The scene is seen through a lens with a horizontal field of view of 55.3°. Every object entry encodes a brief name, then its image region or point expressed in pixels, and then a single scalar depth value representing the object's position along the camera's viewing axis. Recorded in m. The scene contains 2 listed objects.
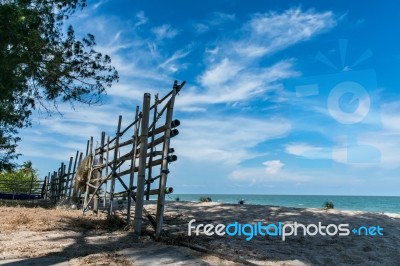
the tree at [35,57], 6.78
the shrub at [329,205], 13.91
